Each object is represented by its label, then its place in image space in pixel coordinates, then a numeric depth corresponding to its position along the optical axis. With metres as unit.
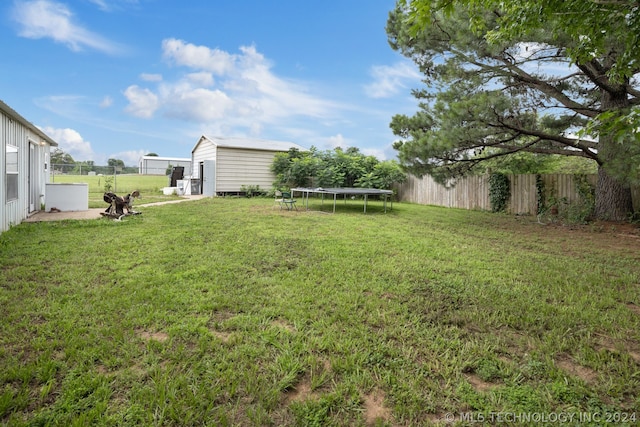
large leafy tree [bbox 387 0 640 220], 6.71
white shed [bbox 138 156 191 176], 35.00
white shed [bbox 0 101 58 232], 6.18
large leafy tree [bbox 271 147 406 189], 15.66
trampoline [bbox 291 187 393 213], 10.55
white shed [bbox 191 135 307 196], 16.19
